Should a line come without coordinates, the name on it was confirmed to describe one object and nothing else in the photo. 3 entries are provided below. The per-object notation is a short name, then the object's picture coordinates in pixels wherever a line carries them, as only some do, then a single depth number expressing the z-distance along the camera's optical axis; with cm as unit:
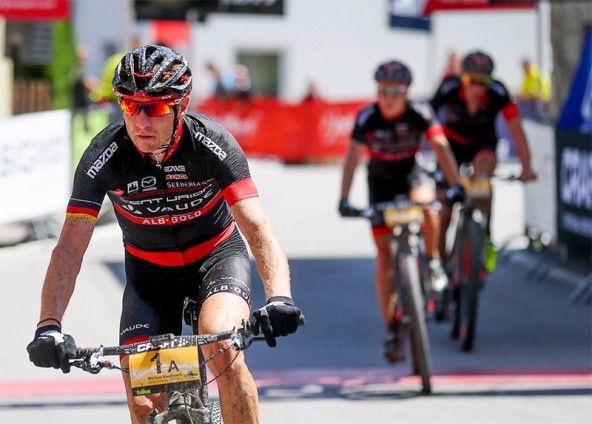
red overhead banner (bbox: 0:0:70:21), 2161
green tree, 2761
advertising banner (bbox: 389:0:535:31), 1594
